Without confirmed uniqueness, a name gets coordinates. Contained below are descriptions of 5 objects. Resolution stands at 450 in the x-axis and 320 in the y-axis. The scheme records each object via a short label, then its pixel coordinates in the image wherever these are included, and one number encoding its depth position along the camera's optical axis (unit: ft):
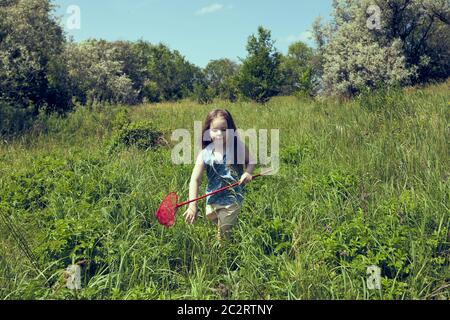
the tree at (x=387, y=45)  57.52
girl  11.54
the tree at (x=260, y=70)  62.44
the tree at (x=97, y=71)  77.46
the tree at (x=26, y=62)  39.14
